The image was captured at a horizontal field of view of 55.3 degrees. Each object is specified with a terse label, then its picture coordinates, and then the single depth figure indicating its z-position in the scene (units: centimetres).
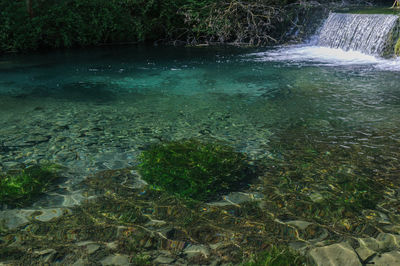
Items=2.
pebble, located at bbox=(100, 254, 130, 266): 282
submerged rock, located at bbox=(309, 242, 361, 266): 277
